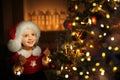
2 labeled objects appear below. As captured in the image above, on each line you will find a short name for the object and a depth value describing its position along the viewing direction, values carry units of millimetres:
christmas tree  2375
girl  2498
